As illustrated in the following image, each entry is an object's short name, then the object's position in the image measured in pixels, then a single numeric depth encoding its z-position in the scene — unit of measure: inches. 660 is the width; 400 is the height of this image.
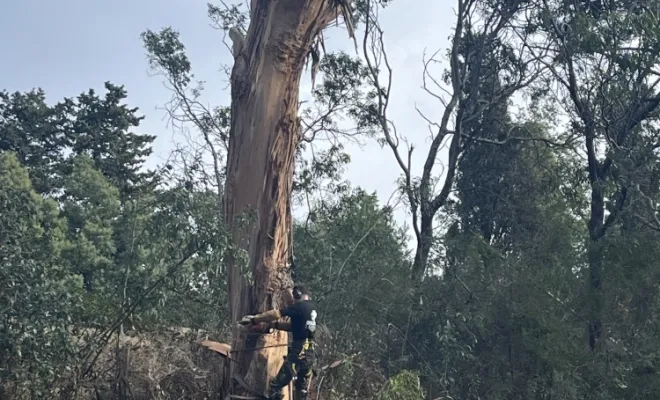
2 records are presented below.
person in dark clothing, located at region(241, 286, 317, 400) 299.6
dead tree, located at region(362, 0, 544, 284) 685.9
